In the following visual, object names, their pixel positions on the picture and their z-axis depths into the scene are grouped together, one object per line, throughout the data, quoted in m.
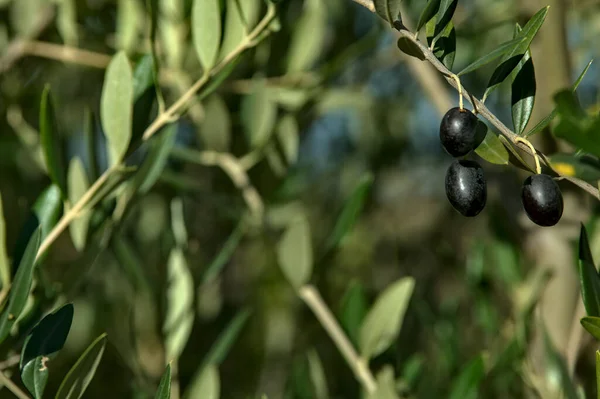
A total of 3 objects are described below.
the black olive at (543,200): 0.75
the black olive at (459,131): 0.76
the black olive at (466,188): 0.77
